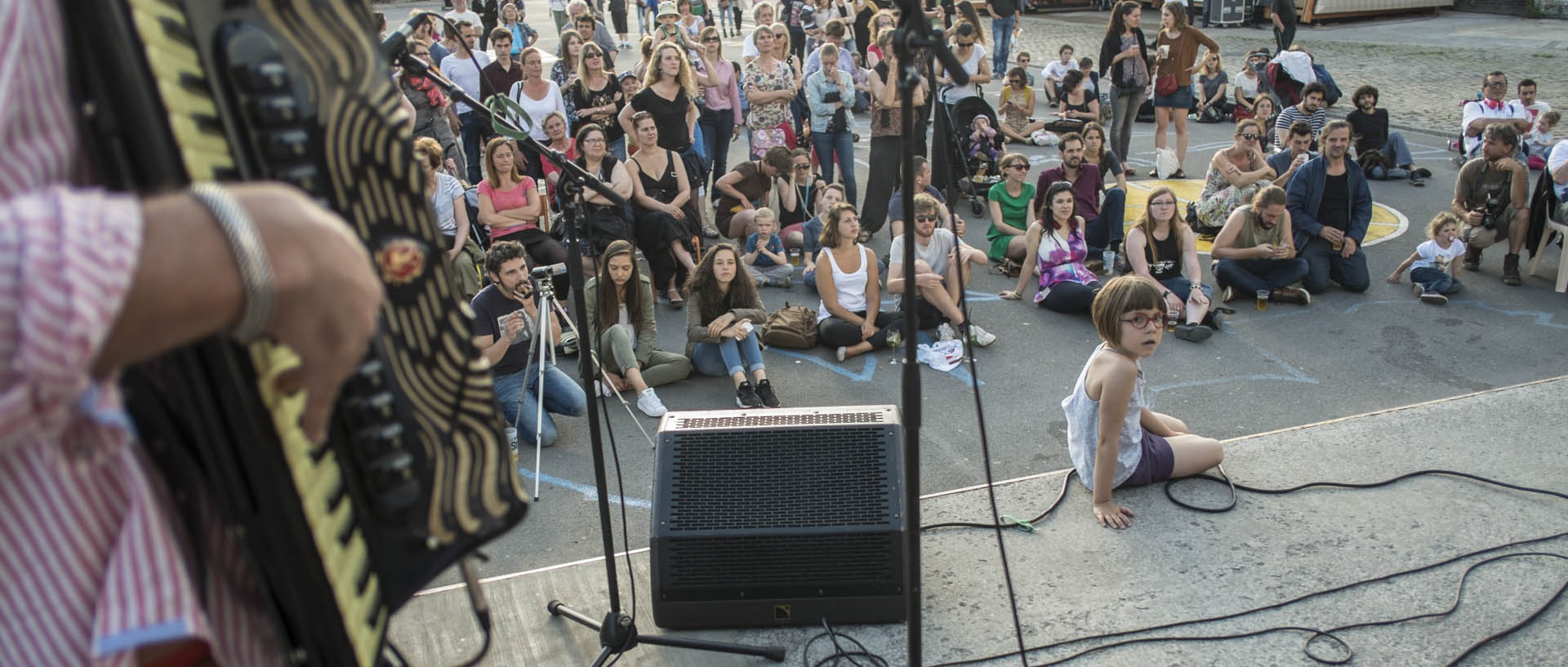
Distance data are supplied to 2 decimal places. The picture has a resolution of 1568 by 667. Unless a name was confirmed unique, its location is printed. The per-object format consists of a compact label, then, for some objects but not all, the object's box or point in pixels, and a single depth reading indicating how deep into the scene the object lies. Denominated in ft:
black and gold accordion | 3.84
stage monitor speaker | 12.34
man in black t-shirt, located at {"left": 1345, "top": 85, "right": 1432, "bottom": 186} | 37.68
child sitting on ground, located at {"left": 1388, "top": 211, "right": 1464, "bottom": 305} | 27.07
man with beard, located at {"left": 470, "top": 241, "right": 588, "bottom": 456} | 20.84
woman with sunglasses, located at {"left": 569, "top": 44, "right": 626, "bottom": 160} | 33.65
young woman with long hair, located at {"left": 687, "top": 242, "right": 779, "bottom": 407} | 22.53
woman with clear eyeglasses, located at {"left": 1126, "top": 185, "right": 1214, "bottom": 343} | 25.96
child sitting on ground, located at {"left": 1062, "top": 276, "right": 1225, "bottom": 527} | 14.85
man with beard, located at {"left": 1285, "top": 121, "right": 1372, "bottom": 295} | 27.71
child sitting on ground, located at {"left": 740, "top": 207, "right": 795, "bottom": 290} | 29.40
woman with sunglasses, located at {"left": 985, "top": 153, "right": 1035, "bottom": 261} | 30.37
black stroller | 36.73
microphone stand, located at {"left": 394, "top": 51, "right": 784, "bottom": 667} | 9.96
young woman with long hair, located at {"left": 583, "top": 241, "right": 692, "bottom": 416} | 22.43
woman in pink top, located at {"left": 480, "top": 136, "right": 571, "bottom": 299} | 27.27
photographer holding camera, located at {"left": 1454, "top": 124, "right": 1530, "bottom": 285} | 28.19
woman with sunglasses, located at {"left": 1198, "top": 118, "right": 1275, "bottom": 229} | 31.78
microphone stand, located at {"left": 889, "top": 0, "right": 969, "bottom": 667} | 7.33
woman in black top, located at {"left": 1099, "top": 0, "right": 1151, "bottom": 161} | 38.01
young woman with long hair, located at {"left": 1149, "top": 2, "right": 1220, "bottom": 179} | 38.14
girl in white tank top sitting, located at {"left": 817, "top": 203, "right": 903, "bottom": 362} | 24.98
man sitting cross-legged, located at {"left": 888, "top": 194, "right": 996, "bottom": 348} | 24.95
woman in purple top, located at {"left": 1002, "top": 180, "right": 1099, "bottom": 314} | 26.73
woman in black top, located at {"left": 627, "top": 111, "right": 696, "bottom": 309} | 28.30
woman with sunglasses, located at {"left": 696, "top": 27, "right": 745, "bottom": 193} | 35.04
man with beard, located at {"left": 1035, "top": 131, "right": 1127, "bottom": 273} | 29.94
